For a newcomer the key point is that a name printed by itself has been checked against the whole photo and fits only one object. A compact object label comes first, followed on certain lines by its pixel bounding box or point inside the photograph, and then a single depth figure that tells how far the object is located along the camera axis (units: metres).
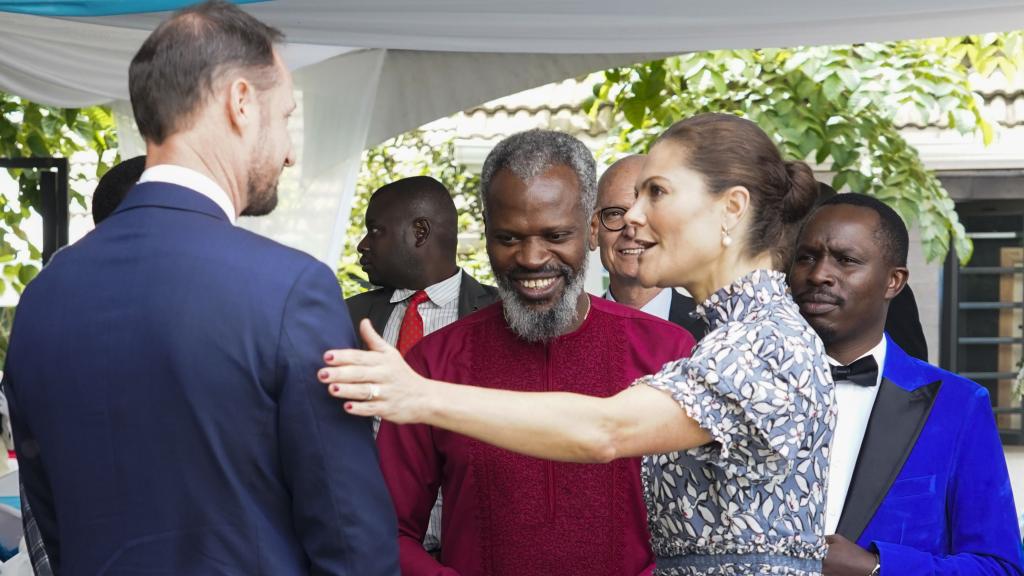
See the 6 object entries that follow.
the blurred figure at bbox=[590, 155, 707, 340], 4.31
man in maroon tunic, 2.79
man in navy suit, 1.86
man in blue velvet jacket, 2.87
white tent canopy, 4.39
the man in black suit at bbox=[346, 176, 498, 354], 4.98
